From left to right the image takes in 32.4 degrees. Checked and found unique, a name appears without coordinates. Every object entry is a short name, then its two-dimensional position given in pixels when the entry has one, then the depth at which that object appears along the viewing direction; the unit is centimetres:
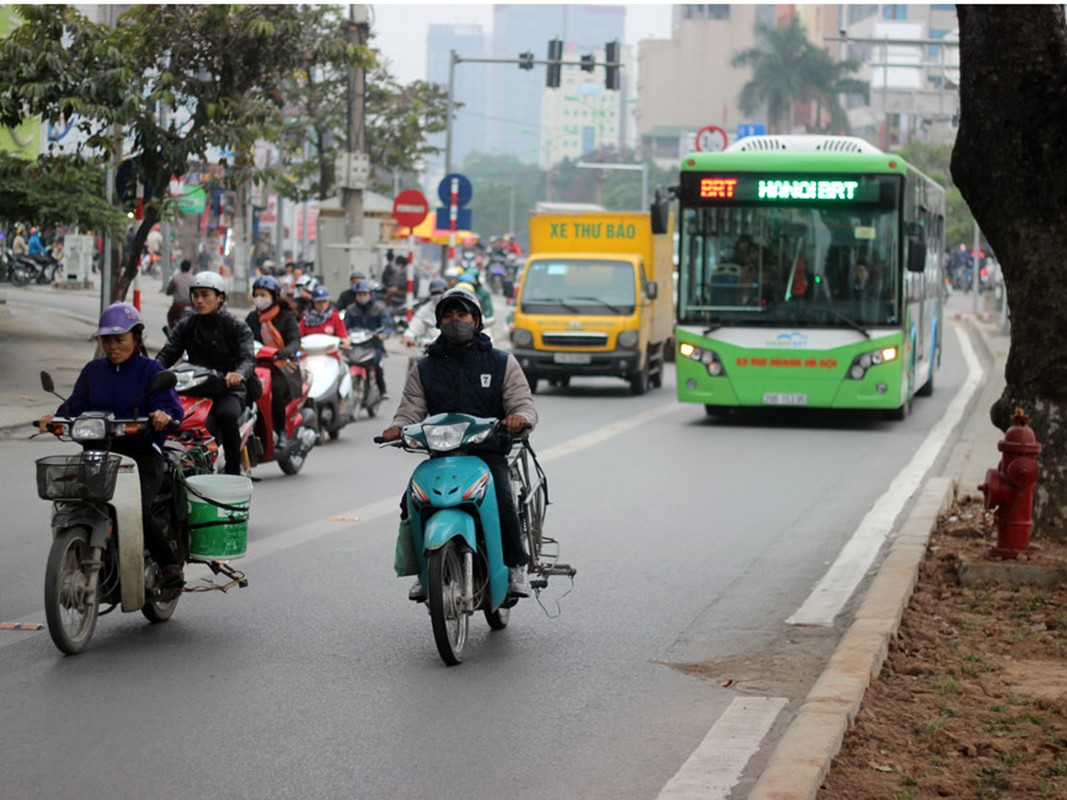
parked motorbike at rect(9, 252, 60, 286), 5050
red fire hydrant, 945
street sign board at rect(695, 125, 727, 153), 3838
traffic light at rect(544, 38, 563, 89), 3741
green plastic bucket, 865
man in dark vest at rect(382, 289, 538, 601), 827
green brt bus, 2091
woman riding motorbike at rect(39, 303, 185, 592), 845
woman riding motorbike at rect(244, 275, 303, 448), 1519
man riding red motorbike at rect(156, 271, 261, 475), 1131
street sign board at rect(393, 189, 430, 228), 3288
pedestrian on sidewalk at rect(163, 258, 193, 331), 3061
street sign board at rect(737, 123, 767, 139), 5447
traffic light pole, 3712
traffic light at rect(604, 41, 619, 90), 3684
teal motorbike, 774
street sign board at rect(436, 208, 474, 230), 3720
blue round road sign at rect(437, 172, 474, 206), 3484
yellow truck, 2638
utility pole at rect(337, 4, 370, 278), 2989
